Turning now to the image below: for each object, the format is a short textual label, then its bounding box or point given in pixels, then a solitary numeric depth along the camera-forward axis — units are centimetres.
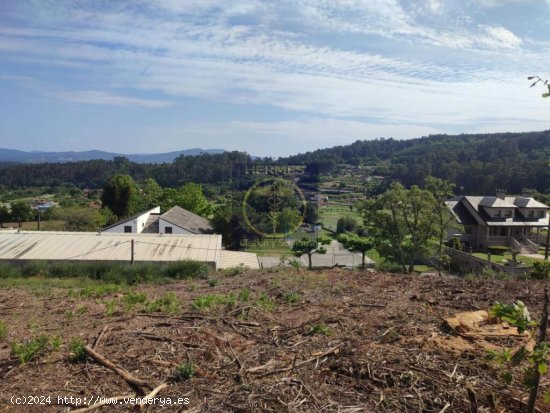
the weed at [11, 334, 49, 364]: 455
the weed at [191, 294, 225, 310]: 668
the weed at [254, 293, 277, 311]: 659
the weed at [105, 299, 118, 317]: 656
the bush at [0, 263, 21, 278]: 1202
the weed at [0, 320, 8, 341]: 550
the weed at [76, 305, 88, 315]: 674
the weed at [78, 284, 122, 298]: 818
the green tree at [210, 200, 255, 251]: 3042
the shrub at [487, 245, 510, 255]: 2644
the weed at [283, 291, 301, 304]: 705
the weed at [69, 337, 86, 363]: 456
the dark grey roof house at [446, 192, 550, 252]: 2822
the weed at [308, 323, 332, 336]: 520
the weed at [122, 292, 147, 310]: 720
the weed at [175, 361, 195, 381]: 405
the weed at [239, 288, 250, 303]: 711
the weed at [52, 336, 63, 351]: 479
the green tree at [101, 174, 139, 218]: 4094
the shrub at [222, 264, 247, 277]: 1156
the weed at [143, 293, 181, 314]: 658
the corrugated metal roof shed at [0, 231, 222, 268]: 1555
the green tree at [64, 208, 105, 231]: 3259
